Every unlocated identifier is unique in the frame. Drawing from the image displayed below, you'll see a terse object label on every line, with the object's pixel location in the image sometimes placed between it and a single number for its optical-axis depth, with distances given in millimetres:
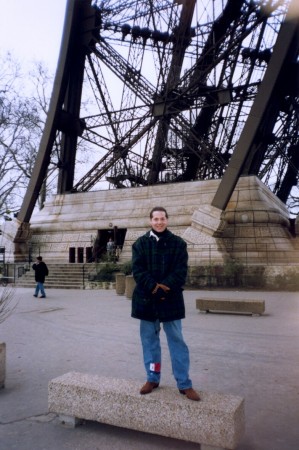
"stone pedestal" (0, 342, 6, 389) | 4512
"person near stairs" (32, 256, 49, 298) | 14688
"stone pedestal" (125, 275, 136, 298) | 13156
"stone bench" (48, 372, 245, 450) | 2879
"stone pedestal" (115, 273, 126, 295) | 14992
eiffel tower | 22719
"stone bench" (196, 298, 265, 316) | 9406
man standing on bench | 3322
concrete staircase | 19130
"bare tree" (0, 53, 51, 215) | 32781
